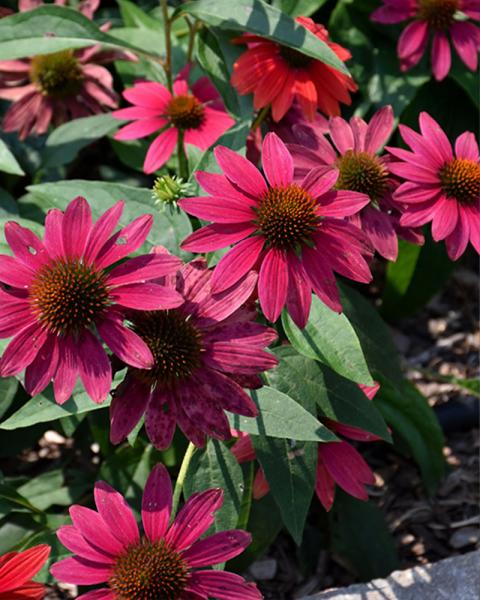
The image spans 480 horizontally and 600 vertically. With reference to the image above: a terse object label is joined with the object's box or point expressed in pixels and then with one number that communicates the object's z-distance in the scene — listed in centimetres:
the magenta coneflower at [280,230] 79
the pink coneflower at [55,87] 103
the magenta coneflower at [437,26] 103
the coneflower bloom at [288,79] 94
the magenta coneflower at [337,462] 88
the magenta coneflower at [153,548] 76
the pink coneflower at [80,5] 103
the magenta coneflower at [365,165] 87
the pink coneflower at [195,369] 76
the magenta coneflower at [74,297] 76
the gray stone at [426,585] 90
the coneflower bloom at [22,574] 76
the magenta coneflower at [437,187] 86
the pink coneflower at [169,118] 96
